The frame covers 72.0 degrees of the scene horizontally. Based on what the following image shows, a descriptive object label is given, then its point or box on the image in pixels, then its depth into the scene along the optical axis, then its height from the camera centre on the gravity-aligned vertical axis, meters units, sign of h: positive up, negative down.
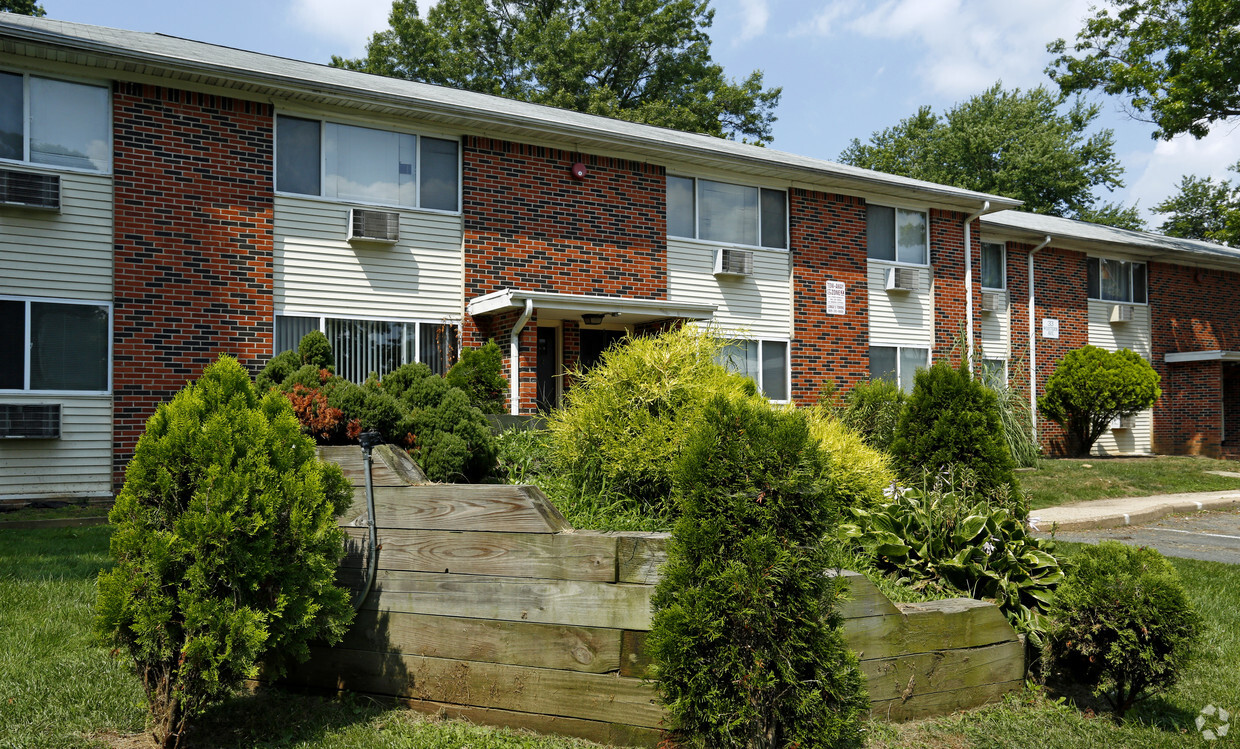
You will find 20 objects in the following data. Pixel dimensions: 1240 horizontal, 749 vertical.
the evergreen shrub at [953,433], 6.95 -0.36
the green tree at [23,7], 24.79 +11.47
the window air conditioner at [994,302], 18.91 +1.98
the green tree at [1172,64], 20.66 +8.62
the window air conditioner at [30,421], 9.73 -0.30
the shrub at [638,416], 4.70 -0.14
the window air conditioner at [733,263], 15.10 +2.28
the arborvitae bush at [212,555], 3.39 -0.66
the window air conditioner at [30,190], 9.86 +2.40
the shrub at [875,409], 13.12 -0.30
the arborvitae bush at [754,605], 3.13 -0.79
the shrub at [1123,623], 3.97 -1.11
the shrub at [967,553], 4.66 -0.92
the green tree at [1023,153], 38.12 +10.87
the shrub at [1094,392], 19.00 -0.05
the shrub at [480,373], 8.62 +0.20
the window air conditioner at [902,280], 17.19 +2.25
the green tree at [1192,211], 42.25 +8.97
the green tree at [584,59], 30.91 +12.56
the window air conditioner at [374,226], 11.77 +2.33
